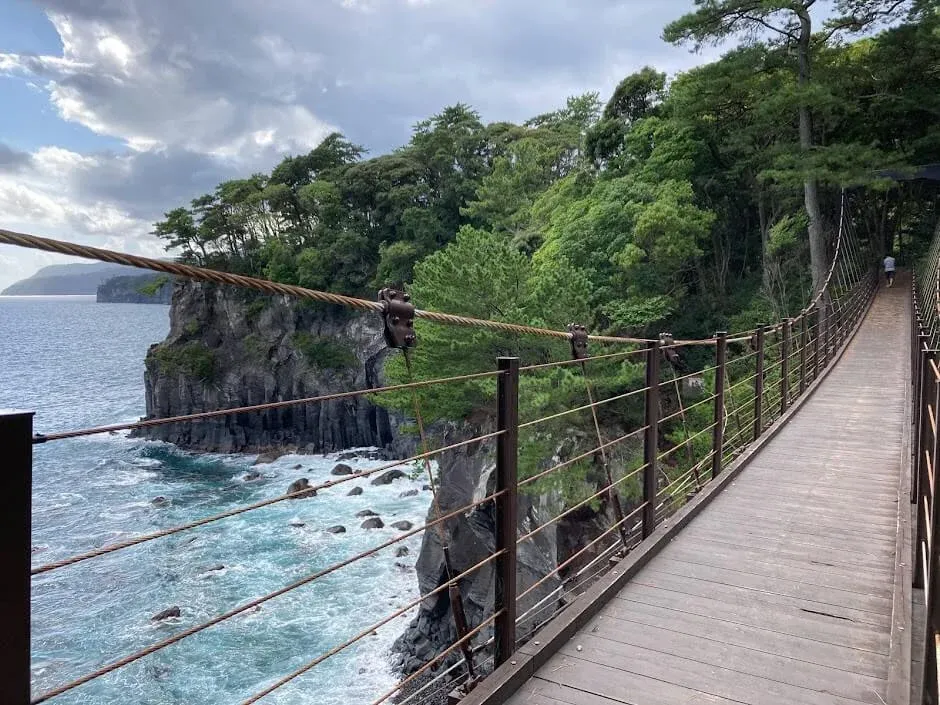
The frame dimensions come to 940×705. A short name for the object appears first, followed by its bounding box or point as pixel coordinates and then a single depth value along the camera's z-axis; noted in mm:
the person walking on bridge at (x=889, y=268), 17781
